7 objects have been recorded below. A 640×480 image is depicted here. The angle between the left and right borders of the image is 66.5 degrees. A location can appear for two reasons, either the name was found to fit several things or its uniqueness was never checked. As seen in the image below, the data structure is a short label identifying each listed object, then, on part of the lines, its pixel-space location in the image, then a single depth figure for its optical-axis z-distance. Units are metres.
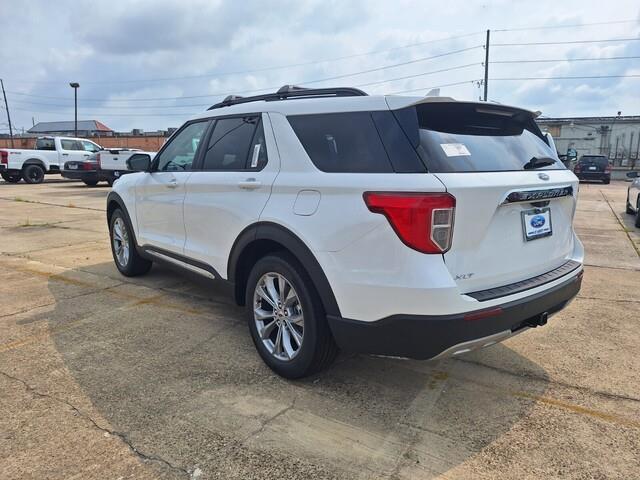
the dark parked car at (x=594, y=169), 24.97
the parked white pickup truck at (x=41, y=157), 20.83
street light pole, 38.66
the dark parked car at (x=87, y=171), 19.27
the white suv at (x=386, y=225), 2.49
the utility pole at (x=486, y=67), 36.12
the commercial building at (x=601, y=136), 38.09
